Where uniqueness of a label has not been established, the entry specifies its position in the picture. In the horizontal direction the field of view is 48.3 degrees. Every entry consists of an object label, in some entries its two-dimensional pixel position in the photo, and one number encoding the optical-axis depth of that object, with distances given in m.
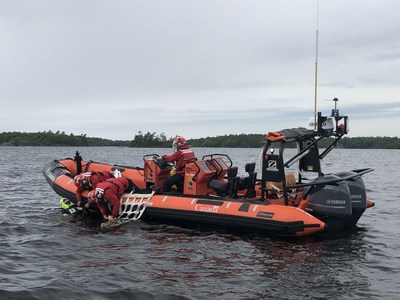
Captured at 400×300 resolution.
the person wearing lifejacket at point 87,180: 9.80
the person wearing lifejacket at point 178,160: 9.78
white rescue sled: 9.10
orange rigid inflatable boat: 7.61
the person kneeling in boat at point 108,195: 9.26
